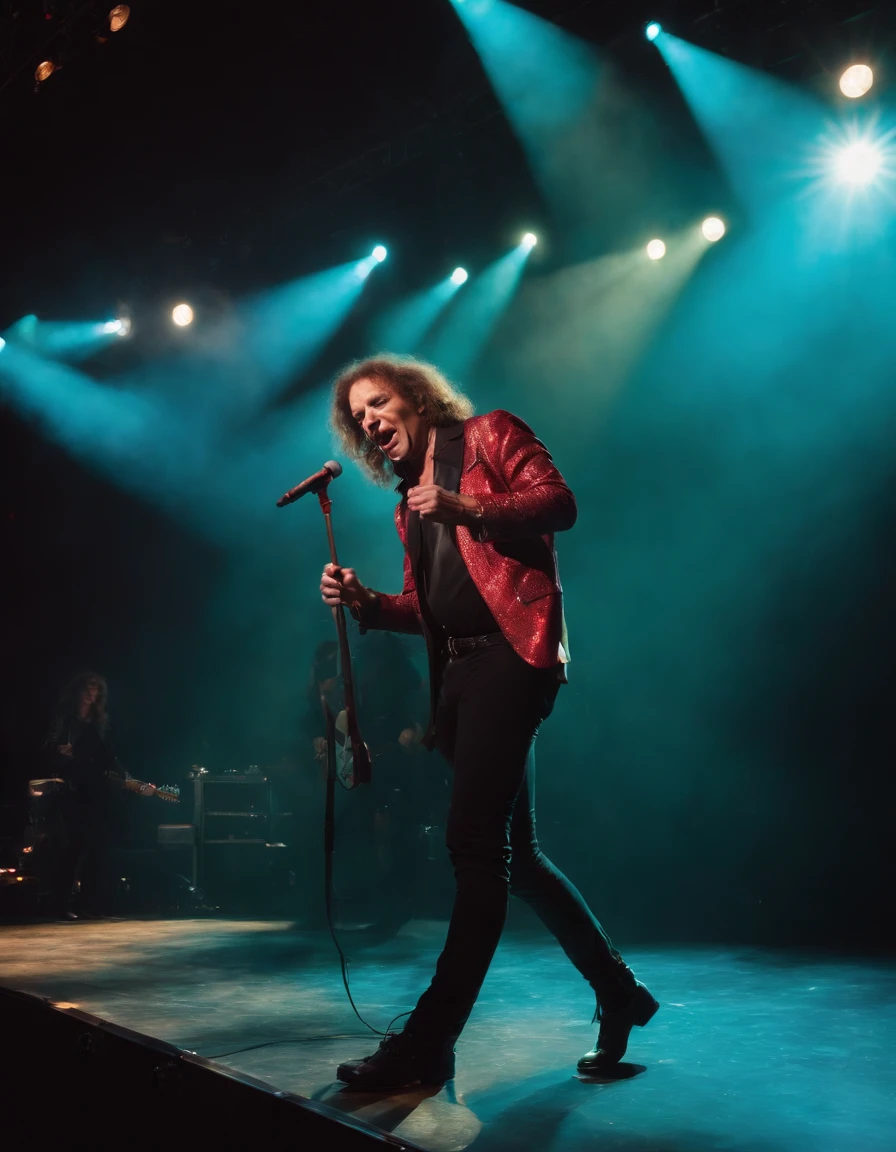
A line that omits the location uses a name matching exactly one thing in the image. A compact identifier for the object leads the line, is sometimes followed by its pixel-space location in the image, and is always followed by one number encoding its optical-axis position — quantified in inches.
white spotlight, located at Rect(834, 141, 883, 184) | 251.0
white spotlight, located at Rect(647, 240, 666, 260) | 297.8
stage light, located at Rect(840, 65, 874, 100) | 232.2
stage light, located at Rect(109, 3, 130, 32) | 240.2
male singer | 82.4
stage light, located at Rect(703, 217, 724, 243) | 284.7
